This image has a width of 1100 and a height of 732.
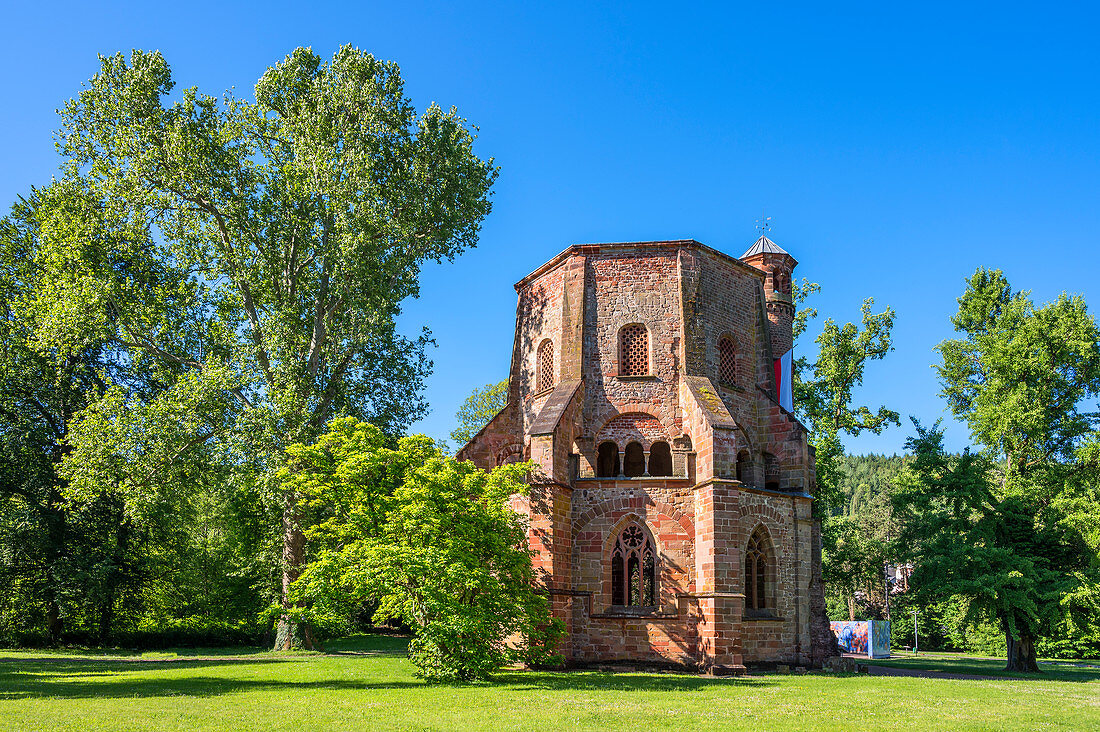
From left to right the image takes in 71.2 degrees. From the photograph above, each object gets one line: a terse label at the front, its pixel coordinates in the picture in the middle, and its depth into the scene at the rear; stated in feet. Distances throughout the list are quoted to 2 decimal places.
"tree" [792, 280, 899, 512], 106.42
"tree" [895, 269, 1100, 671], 85.15
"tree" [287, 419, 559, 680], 51.24
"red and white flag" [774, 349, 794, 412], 87.45
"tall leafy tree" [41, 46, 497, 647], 77.51
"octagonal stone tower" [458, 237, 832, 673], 67.72
